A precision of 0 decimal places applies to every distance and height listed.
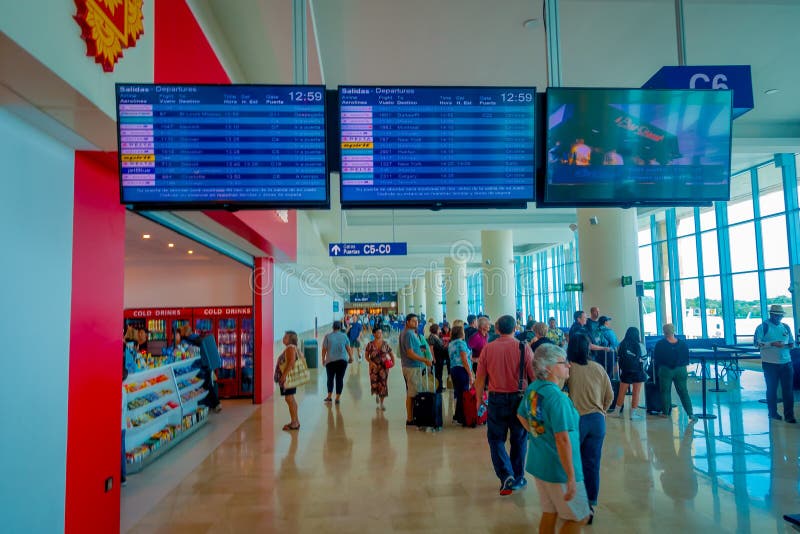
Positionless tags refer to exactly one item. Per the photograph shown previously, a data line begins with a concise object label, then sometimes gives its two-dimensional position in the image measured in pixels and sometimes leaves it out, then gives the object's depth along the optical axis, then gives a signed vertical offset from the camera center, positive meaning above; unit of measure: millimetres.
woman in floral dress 9133 -1203
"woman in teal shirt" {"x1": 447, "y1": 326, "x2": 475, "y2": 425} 7609 -1021
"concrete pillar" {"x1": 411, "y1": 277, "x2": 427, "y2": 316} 46478 +666
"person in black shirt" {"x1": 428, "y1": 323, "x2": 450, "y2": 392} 10289 -1106
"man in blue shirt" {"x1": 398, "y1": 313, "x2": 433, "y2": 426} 7648 -918
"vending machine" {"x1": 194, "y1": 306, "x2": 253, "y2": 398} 11133 -931
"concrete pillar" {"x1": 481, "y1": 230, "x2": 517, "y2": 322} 18281 +1025
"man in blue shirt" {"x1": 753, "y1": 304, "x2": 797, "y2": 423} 7520 -999
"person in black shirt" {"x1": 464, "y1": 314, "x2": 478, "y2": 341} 10465 -616
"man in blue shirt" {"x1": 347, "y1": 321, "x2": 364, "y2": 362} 19219 -1256
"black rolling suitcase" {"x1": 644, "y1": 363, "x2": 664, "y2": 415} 8312 -1752
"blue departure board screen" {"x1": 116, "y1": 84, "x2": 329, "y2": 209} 2875 +975
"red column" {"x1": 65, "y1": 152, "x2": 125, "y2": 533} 3418 -285
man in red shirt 4785 -1030
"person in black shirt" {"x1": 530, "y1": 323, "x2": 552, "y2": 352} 6961 -513
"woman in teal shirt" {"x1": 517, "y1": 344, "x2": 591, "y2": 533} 3125 -960
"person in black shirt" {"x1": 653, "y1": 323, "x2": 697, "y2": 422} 7746 -1070
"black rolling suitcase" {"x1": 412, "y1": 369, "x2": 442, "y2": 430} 7598 -1729
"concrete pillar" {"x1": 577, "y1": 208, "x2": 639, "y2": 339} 10492 +743
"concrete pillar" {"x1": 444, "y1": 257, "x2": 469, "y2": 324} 25922 +587
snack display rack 6199 -1520
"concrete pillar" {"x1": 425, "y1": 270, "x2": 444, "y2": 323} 37531 +423
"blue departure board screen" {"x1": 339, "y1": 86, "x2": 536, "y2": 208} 3023 +988
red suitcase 7758 -1814
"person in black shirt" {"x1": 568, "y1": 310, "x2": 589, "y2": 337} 9117 -428
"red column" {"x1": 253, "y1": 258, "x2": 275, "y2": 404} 10555 -516
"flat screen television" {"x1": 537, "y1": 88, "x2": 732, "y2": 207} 3082 +980
